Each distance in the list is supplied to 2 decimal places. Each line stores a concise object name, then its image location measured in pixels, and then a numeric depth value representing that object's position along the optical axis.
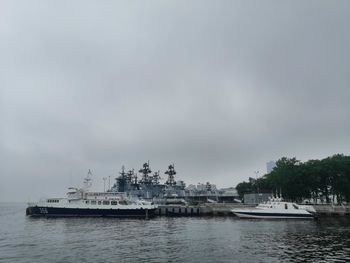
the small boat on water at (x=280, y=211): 92.98
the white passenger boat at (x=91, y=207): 113.00
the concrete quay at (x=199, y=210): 118.00
